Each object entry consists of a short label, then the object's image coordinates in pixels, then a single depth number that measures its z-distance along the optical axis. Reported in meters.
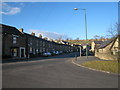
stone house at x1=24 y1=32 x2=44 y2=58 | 37.72
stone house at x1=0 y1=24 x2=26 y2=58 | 28.31
